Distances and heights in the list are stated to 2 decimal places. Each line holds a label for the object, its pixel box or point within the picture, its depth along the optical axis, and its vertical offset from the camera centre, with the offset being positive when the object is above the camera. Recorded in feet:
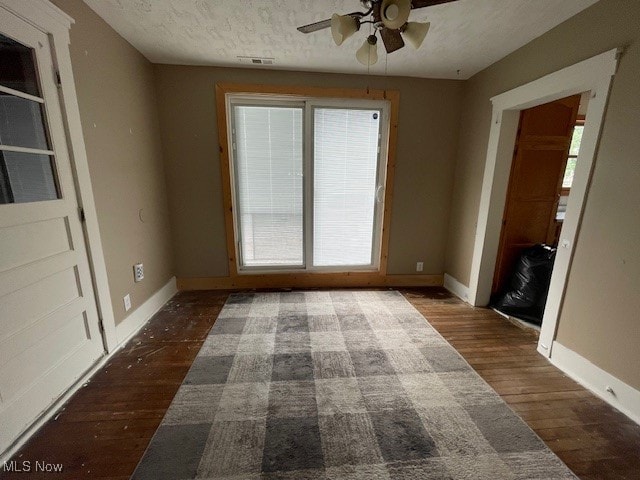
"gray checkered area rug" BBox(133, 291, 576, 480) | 4.05 -4.25
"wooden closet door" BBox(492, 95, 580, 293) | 8.23 +0.23
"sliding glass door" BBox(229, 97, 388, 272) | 9.71 -0.02
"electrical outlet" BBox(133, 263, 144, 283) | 7.75 -2.70
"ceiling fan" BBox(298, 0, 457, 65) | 3.98 +2.59
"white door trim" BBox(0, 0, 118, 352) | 4.68 +0.97
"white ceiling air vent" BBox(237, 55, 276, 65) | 8.37 +3.84
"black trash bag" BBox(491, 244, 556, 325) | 8.11 -3.06
